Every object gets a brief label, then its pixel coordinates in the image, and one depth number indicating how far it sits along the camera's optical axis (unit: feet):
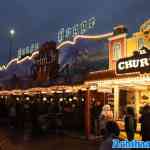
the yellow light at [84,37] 70.83
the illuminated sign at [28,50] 114.21
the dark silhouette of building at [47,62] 96.99
